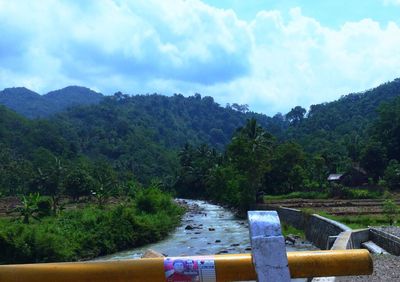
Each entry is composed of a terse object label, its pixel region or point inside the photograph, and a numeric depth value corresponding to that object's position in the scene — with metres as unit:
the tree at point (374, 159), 59.31
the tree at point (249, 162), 51.16
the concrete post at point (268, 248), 2.34
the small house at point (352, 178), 59.62
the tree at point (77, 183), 73.31
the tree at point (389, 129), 62.62
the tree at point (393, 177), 51.60
